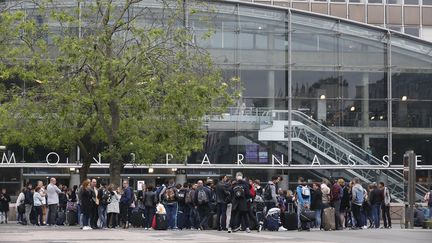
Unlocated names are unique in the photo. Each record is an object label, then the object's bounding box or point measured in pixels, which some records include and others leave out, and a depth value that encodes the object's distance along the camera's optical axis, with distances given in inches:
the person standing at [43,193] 1213.8
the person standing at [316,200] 1080.8
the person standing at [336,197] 1107.9
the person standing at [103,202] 1091.3
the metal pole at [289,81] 1583.9
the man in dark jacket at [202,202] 1072.8
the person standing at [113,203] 1105.4
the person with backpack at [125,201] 1125.1
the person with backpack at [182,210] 1098.7
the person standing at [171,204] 1087.6
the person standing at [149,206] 1107.9
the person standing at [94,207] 1082.1
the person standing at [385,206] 1167.0
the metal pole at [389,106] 1615.4
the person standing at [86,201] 1069.1
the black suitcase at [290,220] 1072.2
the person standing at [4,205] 1332.4
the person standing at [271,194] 1069.1
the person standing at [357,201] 1127.0
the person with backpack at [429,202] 1275.7
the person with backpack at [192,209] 1090.7
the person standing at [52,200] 1186.6
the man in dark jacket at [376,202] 1157.7
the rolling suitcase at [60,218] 1227.9
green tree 1147.9
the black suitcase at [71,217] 1210.1
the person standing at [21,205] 1273.4
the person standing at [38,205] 1207.6
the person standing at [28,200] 1264.8
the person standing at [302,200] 1074.1
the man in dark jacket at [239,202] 968.9
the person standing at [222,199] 999.0
